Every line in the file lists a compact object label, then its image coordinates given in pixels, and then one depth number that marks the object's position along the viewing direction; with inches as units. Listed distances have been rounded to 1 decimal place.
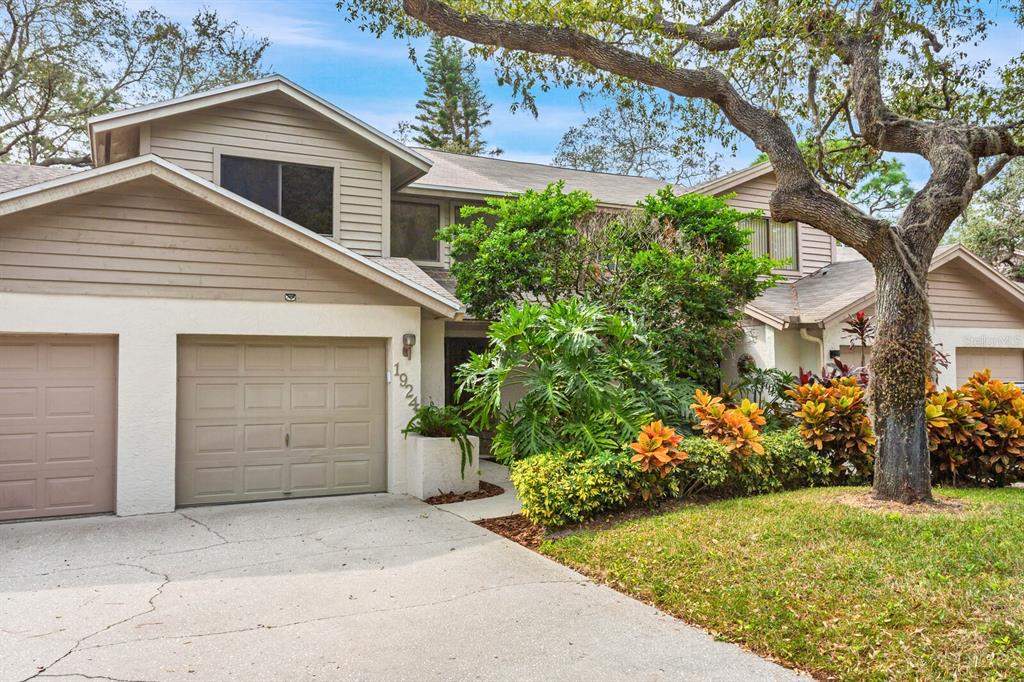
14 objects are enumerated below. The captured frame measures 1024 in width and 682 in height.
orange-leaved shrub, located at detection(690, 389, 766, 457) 333.1
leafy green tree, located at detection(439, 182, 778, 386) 407.5
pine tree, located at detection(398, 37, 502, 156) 1473.9
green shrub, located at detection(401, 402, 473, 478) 390.0
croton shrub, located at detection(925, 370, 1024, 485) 367.9
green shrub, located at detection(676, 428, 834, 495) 322.7
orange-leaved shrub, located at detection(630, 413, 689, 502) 305.0
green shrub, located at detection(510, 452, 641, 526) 293.1
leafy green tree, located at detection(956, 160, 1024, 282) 902.4
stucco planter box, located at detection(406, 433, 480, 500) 381.7
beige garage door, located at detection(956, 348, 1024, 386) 565.0
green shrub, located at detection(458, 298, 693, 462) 335.0
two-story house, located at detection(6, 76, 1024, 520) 333.1
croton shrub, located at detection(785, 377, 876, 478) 358.6
